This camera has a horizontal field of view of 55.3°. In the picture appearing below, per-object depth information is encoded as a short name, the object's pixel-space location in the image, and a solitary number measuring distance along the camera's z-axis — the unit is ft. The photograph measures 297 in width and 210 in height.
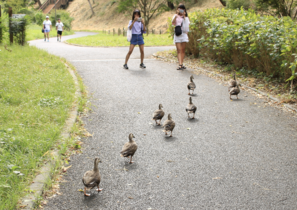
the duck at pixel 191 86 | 28.17
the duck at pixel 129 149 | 14.73
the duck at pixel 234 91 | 26.13
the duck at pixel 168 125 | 18.15
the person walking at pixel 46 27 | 86.02
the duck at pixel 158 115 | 19.98
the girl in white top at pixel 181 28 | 38.50
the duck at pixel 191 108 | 21.35
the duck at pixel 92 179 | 11.73
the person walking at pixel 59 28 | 89.40
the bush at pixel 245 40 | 28.17
